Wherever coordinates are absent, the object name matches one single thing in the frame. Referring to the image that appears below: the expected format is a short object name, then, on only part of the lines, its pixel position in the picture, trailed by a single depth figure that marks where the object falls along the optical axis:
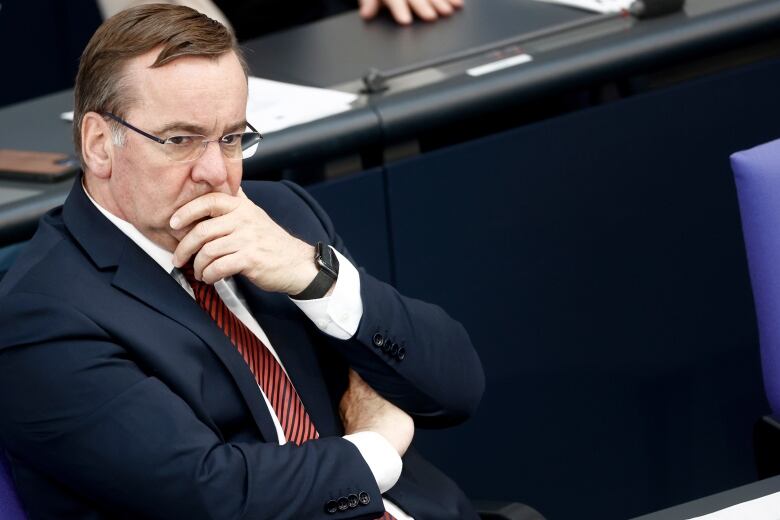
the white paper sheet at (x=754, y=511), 6.81
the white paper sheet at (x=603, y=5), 7.97
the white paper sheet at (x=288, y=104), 7.61
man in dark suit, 6.86
